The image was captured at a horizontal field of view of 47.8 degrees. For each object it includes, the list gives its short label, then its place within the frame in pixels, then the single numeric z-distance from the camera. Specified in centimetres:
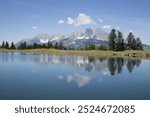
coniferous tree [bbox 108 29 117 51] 9430
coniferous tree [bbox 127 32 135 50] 9754
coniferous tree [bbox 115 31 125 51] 9358
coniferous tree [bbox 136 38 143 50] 10131
